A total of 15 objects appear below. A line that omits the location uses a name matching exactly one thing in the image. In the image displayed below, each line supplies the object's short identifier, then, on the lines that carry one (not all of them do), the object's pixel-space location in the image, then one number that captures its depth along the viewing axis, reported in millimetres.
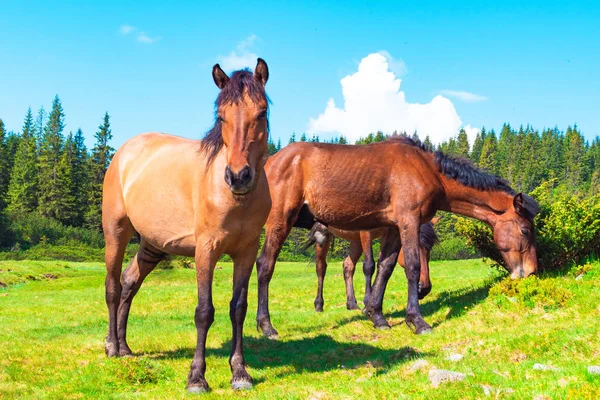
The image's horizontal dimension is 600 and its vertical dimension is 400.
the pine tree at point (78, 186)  73562
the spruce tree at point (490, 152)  142062
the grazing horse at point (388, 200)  9133
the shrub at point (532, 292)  8282
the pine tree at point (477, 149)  170625
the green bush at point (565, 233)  10227
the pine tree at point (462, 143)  162038
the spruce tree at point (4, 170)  73688
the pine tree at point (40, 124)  131250
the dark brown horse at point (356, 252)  10986
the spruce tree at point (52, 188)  71125
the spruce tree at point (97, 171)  69812
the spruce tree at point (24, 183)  72875
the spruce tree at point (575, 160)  148500
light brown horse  5332
